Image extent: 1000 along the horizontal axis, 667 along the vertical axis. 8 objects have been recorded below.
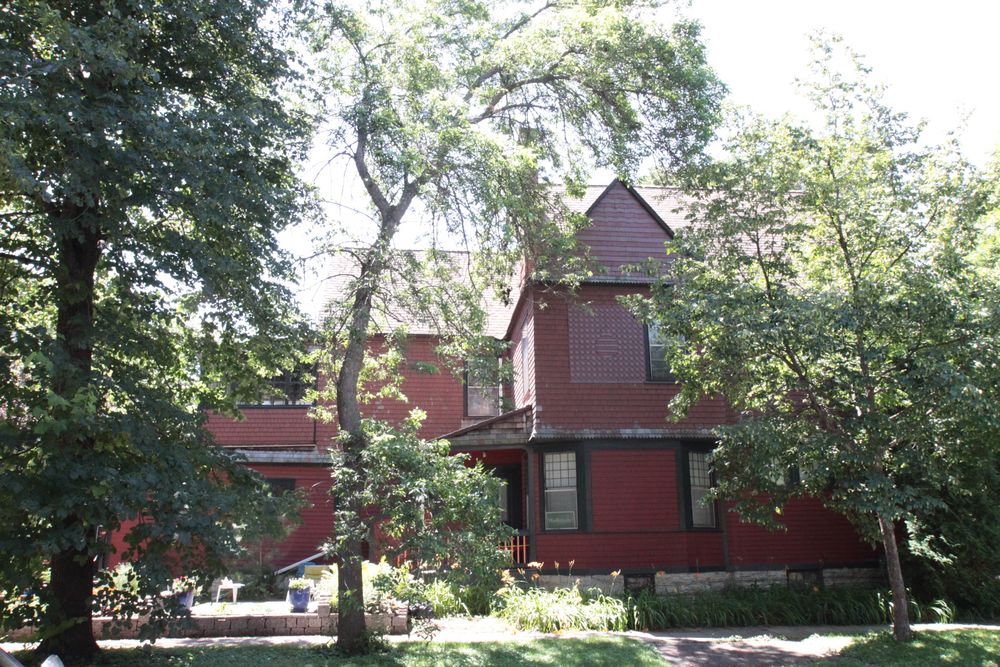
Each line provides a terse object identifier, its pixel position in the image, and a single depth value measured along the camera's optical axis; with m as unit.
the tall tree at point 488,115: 11.40
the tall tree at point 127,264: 7.54
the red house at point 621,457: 15.41
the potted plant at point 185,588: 8.38
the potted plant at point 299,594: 12.72
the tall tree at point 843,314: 9.88
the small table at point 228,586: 14.92
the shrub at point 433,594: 10.02
